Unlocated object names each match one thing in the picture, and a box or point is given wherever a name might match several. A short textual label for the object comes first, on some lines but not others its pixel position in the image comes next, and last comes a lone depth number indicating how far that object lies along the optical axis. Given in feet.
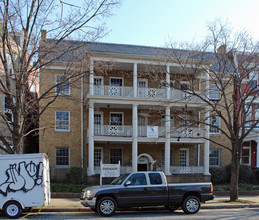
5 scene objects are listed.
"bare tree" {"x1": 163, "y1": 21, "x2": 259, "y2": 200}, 53.83
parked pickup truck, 38.70
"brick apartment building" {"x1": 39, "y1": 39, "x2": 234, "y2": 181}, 75.31
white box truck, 37.29
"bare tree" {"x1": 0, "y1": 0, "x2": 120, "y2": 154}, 45.96
